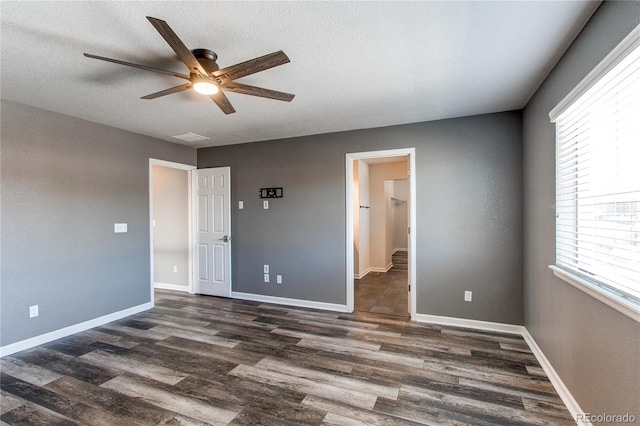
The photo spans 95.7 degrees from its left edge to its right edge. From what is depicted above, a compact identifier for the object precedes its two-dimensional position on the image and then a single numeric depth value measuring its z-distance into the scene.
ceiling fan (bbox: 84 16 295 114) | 1.69
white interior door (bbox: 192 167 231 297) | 4.75
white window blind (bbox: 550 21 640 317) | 1.38
